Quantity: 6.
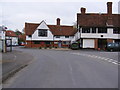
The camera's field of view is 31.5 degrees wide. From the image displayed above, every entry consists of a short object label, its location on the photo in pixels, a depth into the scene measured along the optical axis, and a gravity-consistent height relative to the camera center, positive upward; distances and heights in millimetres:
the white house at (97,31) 51312 +2188
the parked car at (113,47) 43344 -1438
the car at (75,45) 51594 -1324
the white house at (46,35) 65438 +1592
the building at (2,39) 30544 +122
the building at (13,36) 103750 +2111
